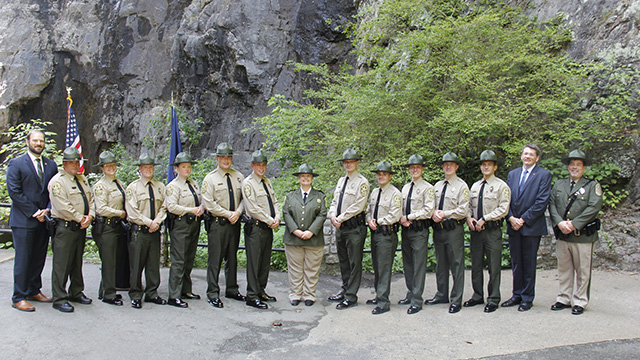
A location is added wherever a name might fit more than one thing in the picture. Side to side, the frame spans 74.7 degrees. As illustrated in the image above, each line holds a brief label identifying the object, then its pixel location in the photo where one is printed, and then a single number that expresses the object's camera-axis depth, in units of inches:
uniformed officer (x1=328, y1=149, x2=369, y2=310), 212.7
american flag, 437.4
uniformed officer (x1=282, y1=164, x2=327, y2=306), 217.0
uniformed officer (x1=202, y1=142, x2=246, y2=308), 212.5
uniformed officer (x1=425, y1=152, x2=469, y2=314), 206.8
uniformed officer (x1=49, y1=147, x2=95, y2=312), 187.6
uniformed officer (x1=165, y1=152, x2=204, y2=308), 208.5
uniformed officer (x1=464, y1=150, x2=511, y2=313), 204.7
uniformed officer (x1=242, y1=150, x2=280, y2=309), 214.1
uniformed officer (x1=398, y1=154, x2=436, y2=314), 207.8
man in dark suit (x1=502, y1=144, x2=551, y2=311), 202.4
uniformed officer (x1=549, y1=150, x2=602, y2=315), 195.2
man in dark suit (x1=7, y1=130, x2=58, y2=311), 186.2
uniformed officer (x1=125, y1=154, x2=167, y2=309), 201.6
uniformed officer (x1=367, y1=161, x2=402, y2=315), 207.5
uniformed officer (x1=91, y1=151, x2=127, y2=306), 199.3
